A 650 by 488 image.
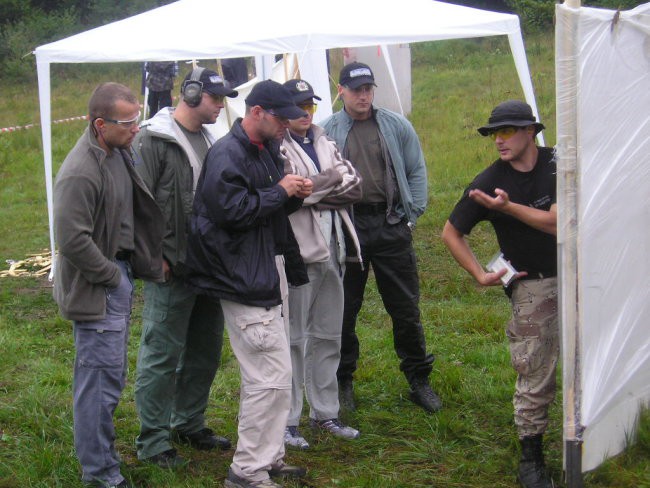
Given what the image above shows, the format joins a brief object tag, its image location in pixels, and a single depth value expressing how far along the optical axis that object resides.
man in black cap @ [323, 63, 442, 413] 5.26
